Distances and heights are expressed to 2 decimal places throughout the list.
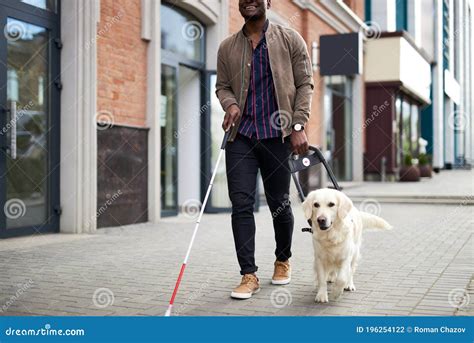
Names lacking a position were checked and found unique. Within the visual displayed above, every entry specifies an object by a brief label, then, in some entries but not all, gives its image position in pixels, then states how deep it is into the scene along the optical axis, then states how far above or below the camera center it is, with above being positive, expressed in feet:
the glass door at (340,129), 64.94 +4.82
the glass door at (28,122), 22.76 +1.98
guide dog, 12.94 -1.34
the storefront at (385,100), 72.74 +8.75
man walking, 14.19 +1.46
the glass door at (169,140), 32.63 +1.72
